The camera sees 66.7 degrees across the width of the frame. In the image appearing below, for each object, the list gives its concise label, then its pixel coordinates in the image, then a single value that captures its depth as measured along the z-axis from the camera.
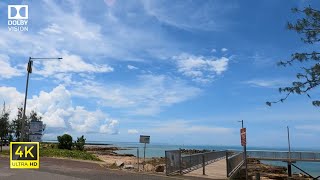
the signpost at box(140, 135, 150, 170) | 16.05
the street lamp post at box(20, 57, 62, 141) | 18.31
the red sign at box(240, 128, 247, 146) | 11.86
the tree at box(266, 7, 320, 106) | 7.92
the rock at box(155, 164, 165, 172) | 17.24
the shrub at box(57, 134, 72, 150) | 31.72
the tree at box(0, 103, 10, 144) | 33.49
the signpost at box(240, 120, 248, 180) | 11.87
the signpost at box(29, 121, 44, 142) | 14.89
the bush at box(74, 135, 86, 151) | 34.01
